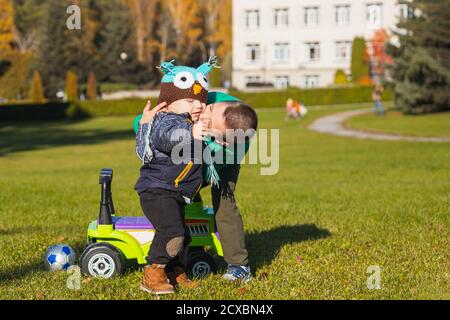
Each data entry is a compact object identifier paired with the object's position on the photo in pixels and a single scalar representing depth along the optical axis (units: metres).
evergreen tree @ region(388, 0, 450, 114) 37.16
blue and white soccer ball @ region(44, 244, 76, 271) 6.48
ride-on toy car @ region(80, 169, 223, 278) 6.16
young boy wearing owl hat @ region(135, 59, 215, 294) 5.54
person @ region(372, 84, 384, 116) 43.97
